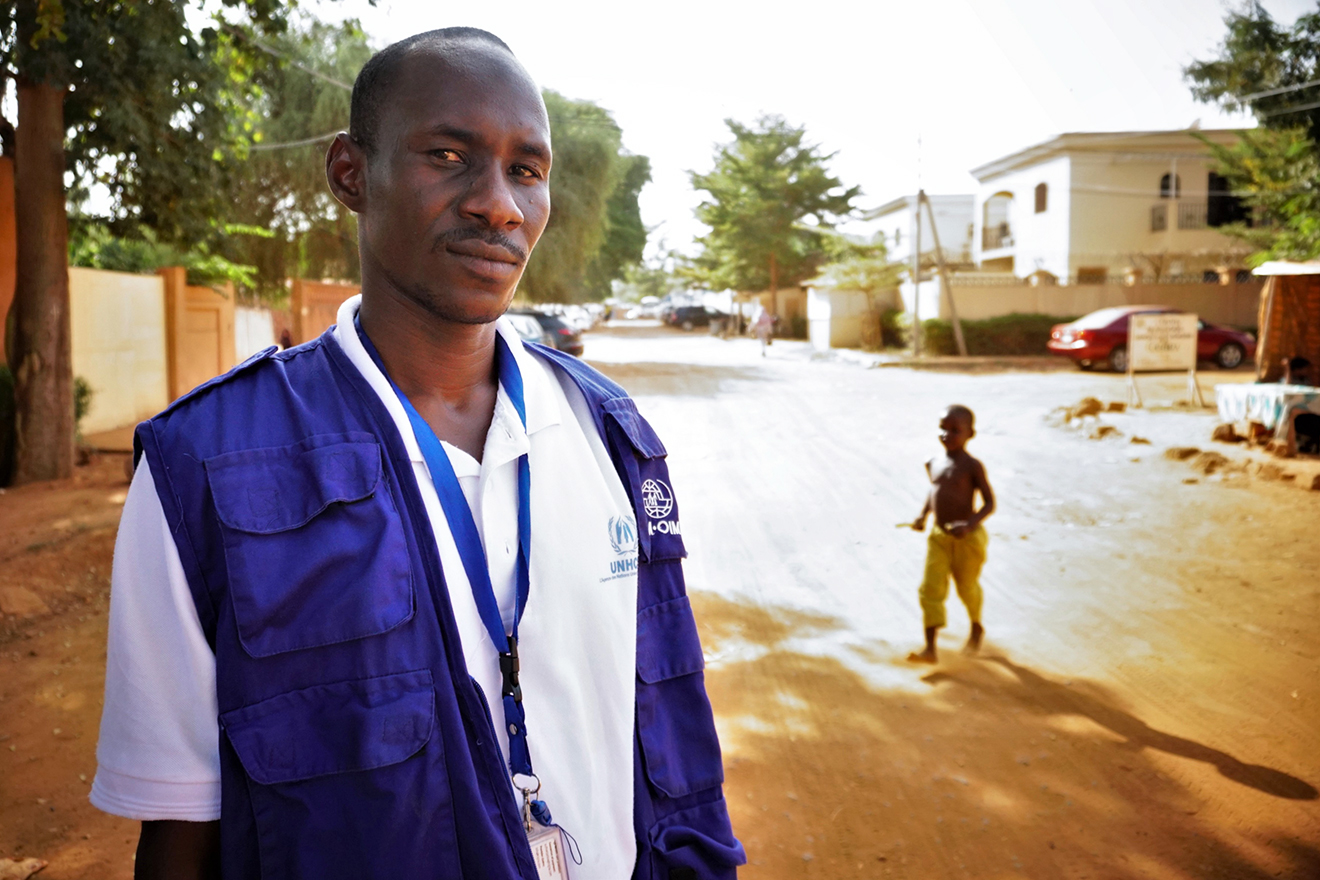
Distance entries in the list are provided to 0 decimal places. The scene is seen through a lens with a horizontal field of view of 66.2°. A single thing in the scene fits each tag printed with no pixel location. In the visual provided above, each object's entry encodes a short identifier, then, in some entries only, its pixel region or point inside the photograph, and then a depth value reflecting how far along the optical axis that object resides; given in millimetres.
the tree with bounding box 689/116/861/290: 40812
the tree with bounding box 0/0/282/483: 8289
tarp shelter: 13617
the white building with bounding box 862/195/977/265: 41500
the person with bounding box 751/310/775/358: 29578
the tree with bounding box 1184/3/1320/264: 15688
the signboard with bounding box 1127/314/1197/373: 15688
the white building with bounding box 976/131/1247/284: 29734
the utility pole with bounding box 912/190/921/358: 23895
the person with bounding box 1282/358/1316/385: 12406
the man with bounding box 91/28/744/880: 1250
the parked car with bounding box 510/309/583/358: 21844
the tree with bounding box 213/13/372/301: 19875
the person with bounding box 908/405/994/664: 5723
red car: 20578
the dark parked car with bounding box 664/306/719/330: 49562
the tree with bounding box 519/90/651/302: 23891
